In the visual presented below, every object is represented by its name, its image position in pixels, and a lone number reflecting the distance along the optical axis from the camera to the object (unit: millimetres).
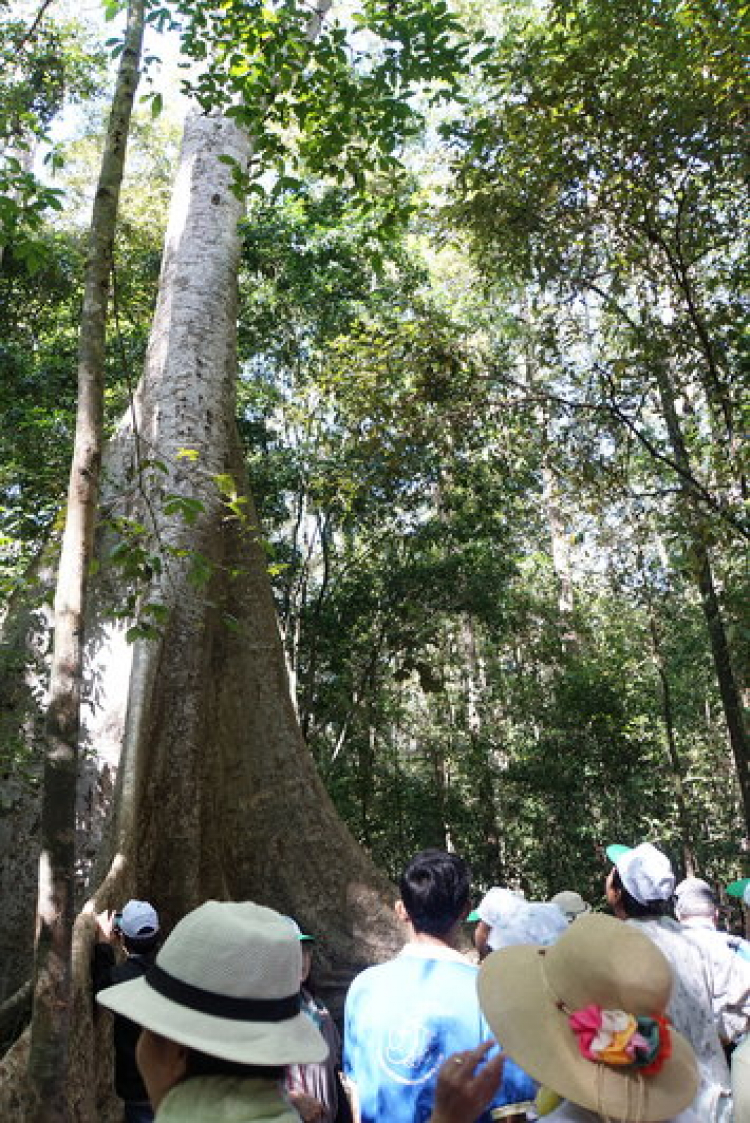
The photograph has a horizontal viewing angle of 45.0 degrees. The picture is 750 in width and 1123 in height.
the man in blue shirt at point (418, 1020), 2195
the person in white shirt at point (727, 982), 3158
